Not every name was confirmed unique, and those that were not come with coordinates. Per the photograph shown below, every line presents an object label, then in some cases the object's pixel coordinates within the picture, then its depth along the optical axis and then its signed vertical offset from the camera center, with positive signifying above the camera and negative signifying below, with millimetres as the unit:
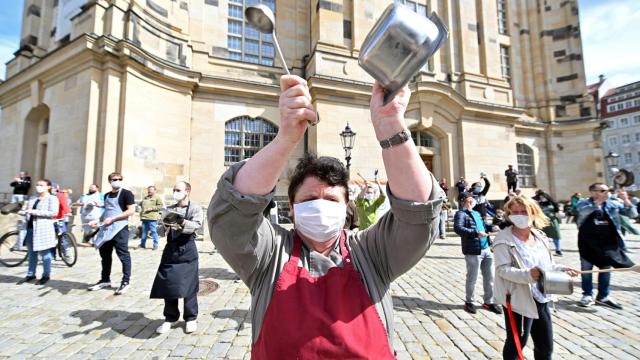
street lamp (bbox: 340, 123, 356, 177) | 8898 +1887
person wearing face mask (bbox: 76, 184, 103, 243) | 8234 -120
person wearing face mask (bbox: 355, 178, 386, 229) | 6168 -94
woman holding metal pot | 2561 -650
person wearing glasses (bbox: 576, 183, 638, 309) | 4387 -617
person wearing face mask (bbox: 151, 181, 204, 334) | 3561 -862
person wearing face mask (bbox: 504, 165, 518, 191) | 13809 +1109
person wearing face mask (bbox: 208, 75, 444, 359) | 1063 -187
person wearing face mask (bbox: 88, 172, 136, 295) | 4984 -490
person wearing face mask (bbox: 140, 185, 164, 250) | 8625 -360
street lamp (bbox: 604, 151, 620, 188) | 16003 +2137
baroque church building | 10727 +4744
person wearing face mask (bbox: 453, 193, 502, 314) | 4312 -764
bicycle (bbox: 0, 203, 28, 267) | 6630 -1058
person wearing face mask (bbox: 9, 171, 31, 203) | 11406 +645
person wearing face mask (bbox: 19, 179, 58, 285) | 5445 -510
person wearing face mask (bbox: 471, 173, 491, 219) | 6643 +110
